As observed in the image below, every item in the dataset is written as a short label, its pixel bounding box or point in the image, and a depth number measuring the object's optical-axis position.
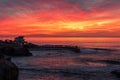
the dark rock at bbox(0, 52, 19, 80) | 23.89
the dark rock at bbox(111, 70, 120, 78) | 39.71
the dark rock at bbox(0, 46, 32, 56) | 74.88
